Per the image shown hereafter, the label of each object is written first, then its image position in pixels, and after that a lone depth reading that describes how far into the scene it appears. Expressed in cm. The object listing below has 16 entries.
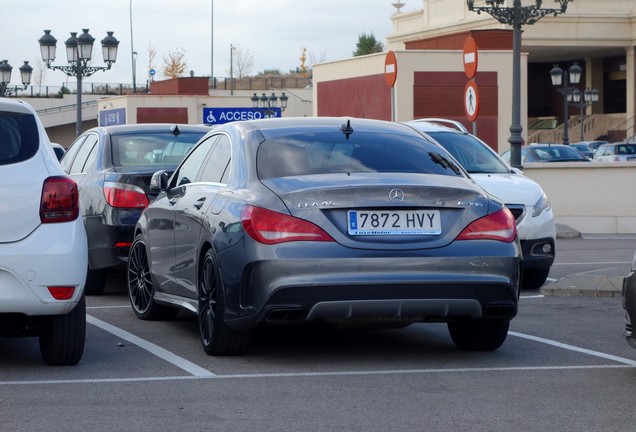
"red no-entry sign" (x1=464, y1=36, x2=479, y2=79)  2212
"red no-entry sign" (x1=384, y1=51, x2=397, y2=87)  2725
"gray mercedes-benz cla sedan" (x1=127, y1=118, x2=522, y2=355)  759
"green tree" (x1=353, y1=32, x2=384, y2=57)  13162
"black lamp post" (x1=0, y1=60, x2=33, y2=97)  4678
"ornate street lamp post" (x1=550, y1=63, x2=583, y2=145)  4988
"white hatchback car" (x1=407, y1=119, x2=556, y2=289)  1305
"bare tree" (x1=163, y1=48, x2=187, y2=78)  14638
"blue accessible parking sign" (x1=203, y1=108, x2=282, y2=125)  5075
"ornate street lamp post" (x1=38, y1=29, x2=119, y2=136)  3428
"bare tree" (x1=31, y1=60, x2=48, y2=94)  14500
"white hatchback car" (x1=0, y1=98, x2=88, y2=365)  749
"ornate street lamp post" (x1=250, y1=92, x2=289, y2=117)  6226
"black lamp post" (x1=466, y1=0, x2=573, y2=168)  2345
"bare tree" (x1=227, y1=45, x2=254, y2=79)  15862
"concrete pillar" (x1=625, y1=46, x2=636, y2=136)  7456
